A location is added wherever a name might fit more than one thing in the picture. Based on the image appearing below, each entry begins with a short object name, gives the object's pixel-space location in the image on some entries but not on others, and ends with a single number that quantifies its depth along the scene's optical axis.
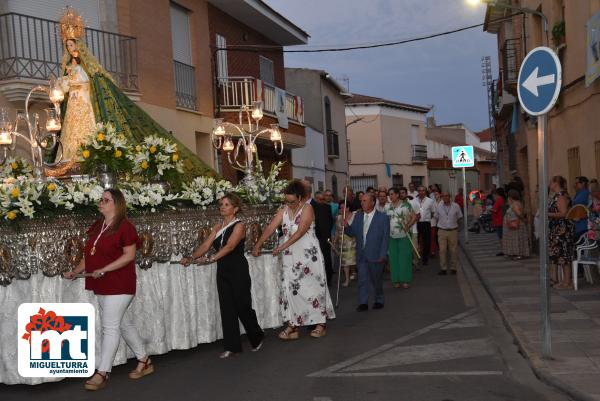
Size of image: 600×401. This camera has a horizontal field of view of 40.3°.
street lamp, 7.71
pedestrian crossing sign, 25.62
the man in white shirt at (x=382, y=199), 15.74
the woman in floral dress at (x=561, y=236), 12.57
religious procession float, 7.46
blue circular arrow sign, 7.54
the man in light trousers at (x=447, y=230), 16.41
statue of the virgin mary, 10.84
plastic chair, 12.23
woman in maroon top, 7.12
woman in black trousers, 8.44
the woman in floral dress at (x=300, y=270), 9.34
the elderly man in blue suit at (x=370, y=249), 11.66
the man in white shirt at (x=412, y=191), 20.21
